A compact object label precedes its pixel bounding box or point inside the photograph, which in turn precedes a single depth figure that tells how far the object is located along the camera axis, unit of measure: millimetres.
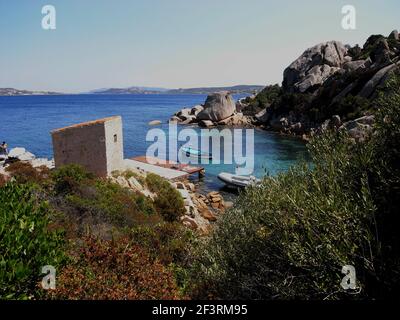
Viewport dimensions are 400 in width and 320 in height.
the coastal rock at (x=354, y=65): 53988
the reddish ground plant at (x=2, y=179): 17291
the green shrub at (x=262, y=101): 78750
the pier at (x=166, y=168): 32562
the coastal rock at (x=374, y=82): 44406
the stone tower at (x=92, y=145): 22016
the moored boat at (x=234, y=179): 30156
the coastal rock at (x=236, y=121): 71650
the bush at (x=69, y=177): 18359
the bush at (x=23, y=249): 5324
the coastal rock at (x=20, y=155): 29609
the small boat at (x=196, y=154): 41719
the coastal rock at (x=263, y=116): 68500
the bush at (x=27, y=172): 19116
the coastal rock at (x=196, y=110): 79688
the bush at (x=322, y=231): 5961
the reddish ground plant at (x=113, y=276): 6211
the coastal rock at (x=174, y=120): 79469
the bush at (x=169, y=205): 20516
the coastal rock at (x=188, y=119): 76712
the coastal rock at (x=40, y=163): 25953
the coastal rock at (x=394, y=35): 55725
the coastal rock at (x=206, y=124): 70875
